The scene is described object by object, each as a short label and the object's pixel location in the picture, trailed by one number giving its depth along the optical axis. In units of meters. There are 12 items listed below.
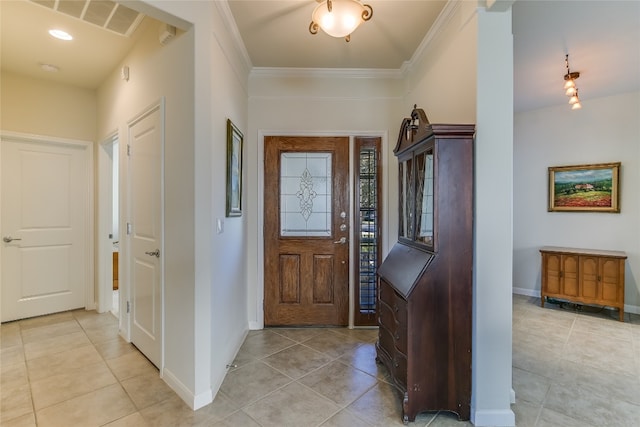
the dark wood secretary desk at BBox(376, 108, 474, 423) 1.81
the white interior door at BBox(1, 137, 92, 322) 3.32
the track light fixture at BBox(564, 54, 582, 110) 3.12
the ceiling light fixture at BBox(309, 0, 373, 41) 1.69
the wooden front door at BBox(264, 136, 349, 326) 3.28
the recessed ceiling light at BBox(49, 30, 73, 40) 2.50
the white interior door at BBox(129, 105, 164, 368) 2.28
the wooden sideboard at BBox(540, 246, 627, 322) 3.56
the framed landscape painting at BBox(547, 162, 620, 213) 3.90
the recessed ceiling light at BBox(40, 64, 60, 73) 3.08
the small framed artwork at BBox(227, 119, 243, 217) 2.45
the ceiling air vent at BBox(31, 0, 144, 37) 2.07
